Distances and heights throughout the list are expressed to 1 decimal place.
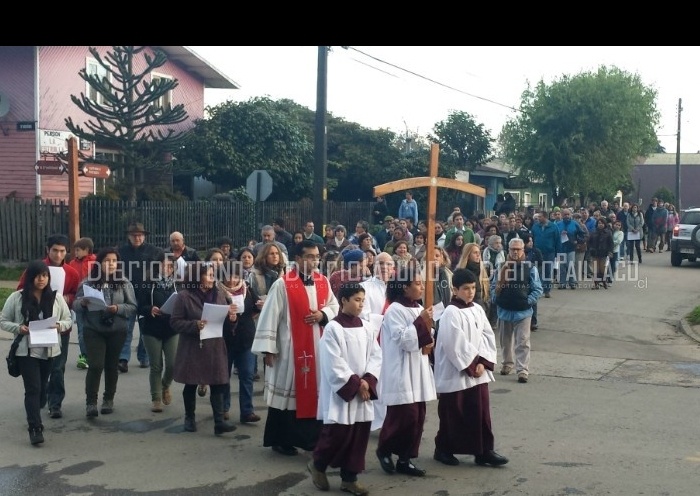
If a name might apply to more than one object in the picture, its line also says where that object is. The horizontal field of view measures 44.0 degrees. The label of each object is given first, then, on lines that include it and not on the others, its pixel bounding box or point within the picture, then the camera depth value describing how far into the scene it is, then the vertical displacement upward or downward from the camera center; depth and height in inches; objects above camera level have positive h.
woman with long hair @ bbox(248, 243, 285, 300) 329.1 -19.8
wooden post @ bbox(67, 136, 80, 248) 393.1 +12.5
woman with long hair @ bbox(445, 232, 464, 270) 542.6 -18.9
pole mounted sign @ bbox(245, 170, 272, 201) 692.7 +27.3
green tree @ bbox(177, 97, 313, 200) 1044.5 +86.0
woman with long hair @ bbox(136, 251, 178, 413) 347.6 -49.3
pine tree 907.4 +110.0
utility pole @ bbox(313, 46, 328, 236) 665.6 +56.5
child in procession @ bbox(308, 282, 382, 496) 245.6 -49.2
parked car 946.1 -21.7
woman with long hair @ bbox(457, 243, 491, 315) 428.1 -24.1
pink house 954.7 +118.4
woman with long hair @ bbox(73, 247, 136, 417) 331.3 -40.3
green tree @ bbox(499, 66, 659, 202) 1337.4 +139.2
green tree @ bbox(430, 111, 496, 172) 1339.8 +122.8
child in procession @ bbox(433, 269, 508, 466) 270.8 -51.3
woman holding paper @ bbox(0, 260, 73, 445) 295.0 -38.2
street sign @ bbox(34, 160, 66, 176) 737.0 +45.2
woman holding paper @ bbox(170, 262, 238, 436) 308.7 -45.2
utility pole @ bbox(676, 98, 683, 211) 1887.3 +121.9
